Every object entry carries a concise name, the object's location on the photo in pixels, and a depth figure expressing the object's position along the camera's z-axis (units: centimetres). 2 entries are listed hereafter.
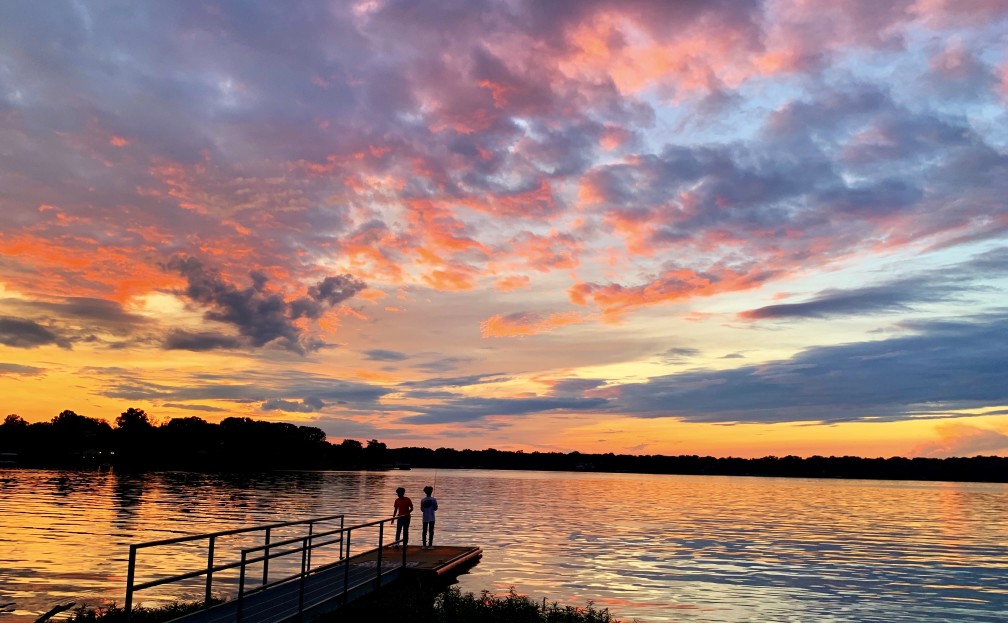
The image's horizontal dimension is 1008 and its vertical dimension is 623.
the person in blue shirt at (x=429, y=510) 3338
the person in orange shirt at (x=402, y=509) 3032
